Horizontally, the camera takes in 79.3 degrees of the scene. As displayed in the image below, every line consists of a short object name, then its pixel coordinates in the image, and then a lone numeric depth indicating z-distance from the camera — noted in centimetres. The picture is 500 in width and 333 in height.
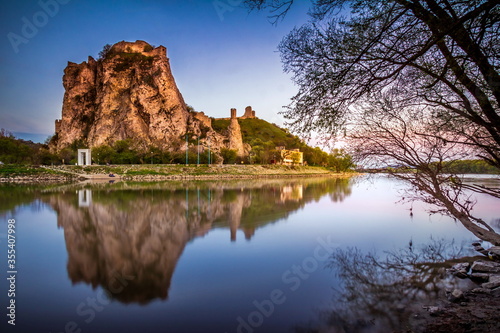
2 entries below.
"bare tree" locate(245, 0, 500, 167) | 411
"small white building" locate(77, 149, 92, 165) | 6395
